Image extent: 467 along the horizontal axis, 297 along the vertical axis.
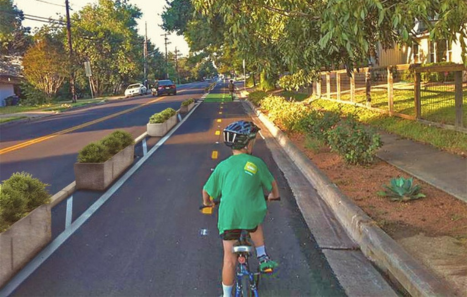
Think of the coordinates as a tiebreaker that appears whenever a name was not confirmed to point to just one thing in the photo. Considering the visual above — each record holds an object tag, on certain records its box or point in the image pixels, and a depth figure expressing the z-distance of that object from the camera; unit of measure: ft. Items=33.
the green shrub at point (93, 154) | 29.19
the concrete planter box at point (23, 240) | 15.93
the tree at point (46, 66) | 143.74
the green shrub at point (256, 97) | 101.04
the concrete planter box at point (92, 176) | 28.68
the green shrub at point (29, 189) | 19.25
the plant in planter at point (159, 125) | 54.70
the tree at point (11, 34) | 199.83
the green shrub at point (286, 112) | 50.50
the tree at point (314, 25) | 12.55
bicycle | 11.85
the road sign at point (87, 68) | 152.54
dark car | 164.14
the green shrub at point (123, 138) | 34.58
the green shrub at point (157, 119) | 55.01
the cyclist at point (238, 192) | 12.09
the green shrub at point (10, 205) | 17.20
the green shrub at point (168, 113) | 59.80
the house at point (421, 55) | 82.74
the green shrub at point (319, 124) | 38.45
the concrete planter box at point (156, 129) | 54.65
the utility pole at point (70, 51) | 144.77
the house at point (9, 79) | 146.44
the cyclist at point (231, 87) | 128.98
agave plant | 22.03
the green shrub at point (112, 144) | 32.42
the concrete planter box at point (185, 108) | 88.69
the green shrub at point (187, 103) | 89.69
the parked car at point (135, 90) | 184.68
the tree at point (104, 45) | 194.49
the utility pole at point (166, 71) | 349.08
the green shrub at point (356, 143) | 30.01
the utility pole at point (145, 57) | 239.13
